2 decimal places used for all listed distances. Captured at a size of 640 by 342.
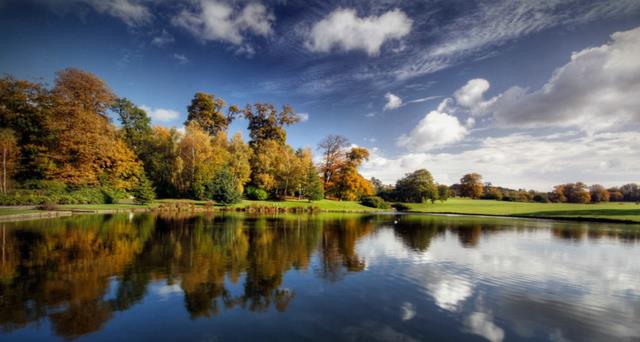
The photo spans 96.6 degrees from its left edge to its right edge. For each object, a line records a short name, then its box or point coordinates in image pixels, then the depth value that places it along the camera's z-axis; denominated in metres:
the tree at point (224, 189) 43.34
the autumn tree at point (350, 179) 58.78
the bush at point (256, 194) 51.47
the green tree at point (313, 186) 53.31
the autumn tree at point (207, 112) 56.88
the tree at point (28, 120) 35.97
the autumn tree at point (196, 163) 45.94
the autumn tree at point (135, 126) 49.34
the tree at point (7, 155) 32.94
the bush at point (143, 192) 41.16
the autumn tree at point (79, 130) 35.94
